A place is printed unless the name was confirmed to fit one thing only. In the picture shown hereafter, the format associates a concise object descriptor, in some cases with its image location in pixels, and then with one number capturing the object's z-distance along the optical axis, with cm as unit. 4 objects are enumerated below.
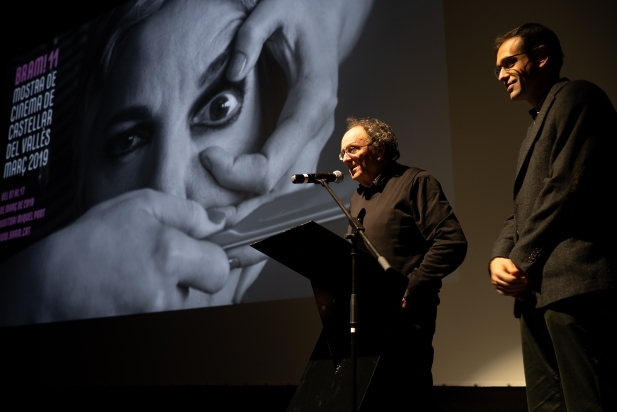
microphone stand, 180
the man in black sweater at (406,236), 204
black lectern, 185
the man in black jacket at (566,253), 149
